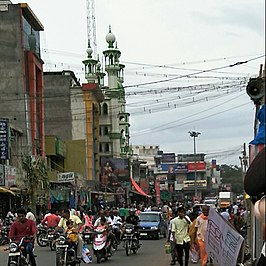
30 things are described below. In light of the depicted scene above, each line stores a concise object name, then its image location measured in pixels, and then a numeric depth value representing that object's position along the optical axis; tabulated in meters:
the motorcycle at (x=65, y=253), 16.47
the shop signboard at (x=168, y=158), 141.75
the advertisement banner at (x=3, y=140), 39.38
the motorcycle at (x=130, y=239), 24.09
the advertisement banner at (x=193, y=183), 127.76
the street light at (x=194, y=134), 102.68
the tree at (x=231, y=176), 126.88
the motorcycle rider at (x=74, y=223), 16.94
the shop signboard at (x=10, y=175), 39.97
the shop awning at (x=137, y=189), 89.39
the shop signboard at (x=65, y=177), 54.75
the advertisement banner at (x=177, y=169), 131.75
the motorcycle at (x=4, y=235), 30.95
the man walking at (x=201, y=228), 15.29
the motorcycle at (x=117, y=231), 24.36
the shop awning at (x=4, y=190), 37.18
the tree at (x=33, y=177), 43.25
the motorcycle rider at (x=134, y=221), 25.33
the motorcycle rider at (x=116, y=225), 24.45
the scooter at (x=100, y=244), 20.84
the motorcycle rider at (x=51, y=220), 26.83
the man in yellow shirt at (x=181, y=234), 16.58
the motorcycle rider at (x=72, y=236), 16.84
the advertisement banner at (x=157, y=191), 103.53
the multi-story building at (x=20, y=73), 53.16
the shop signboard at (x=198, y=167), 128.16
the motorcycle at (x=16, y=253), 14.77
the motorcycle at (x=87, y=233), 24.10
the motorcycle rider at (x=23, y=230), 14.83
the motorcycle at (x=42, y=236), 28.05
